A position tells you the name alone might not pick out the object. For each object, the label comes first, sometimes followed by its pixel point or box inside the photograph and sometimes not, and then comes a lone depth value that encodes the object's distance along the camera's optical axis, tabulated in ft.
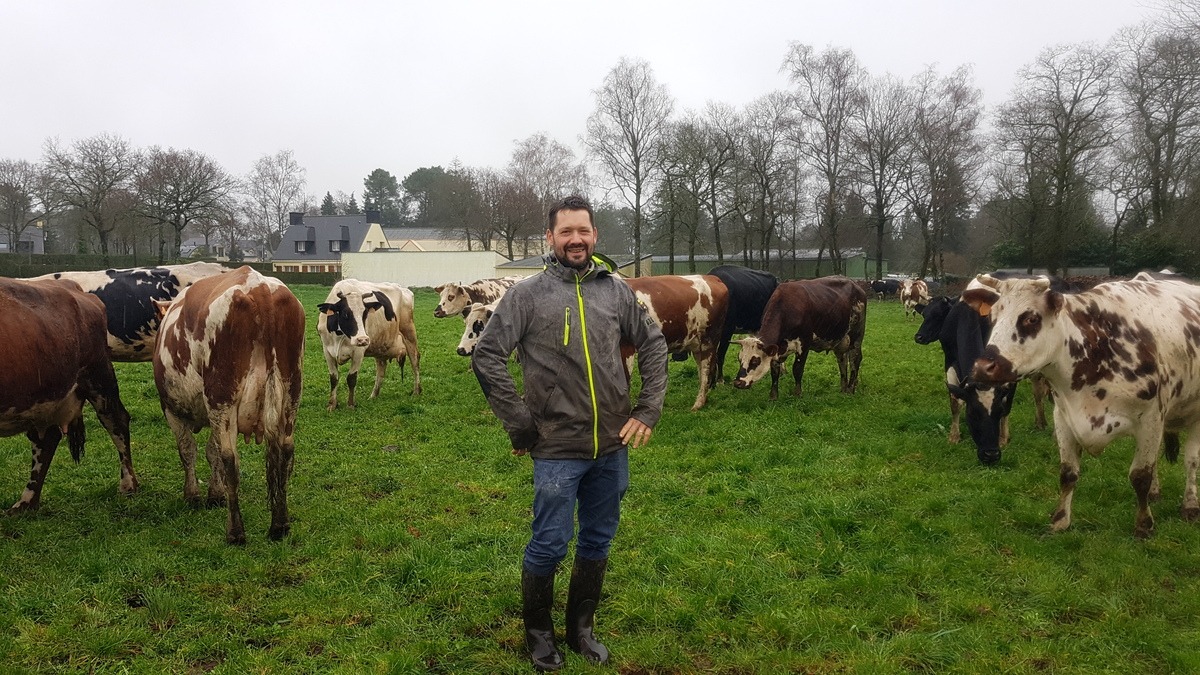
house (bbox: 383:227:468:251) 256.81
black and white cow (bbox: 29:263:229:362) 28.91
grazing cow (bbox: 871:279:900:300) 126.62
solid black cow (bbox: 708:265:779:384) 42.75
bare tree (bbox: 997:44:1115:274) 108.99
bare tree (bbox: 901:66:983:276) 132.98
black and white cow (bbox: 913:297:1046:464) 23.82
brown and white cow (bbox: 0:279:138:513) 17.44
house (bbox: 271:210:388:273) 238.89
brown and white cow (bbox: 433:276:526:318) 59.26
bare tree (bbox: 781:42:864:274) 139.74
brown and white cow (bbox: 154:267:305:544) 16.76
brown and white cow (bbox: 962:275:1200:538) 16.60
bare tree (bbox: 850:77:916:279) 135.03
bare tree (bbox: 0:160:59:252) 183.21
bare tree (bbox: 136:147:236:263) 150.20
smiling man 11.02
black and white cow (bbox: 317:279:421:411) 32.50
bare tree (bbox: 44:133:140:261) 153.38
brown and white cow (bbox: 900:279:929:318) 88.83
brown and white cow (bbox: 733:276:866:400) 33.99
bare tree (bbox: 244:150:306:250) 232.32
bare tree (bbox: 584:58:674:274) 151.94
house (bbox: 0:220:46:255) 214.28
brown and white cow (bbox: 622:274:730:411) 35.53
